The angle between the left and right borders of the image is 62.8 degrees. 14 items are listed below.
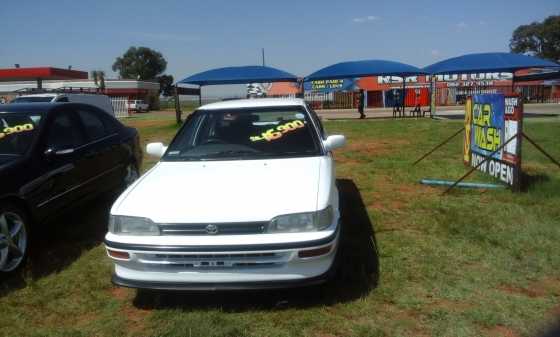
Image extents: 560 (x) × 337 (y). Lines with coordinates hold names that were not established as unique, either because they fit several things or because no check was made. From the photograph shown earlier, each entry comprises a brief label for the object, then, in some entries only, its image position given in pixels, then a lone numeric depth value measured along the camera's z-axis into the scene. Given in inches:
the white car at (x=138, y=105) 1855.3
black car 157.9
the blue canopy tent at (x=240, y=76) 948.0
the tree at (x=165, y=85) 3567.9
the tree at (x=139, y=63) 3570.4
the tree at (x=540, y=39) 3238.9
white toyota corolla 118.9
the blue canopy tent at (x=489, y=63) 876.6
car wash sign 240.4
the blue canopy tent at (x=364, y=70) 914.7
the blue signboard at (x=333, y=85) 1706.4
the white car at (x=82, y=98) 530.7
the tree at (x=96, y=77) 2019.2
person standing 1002.7
